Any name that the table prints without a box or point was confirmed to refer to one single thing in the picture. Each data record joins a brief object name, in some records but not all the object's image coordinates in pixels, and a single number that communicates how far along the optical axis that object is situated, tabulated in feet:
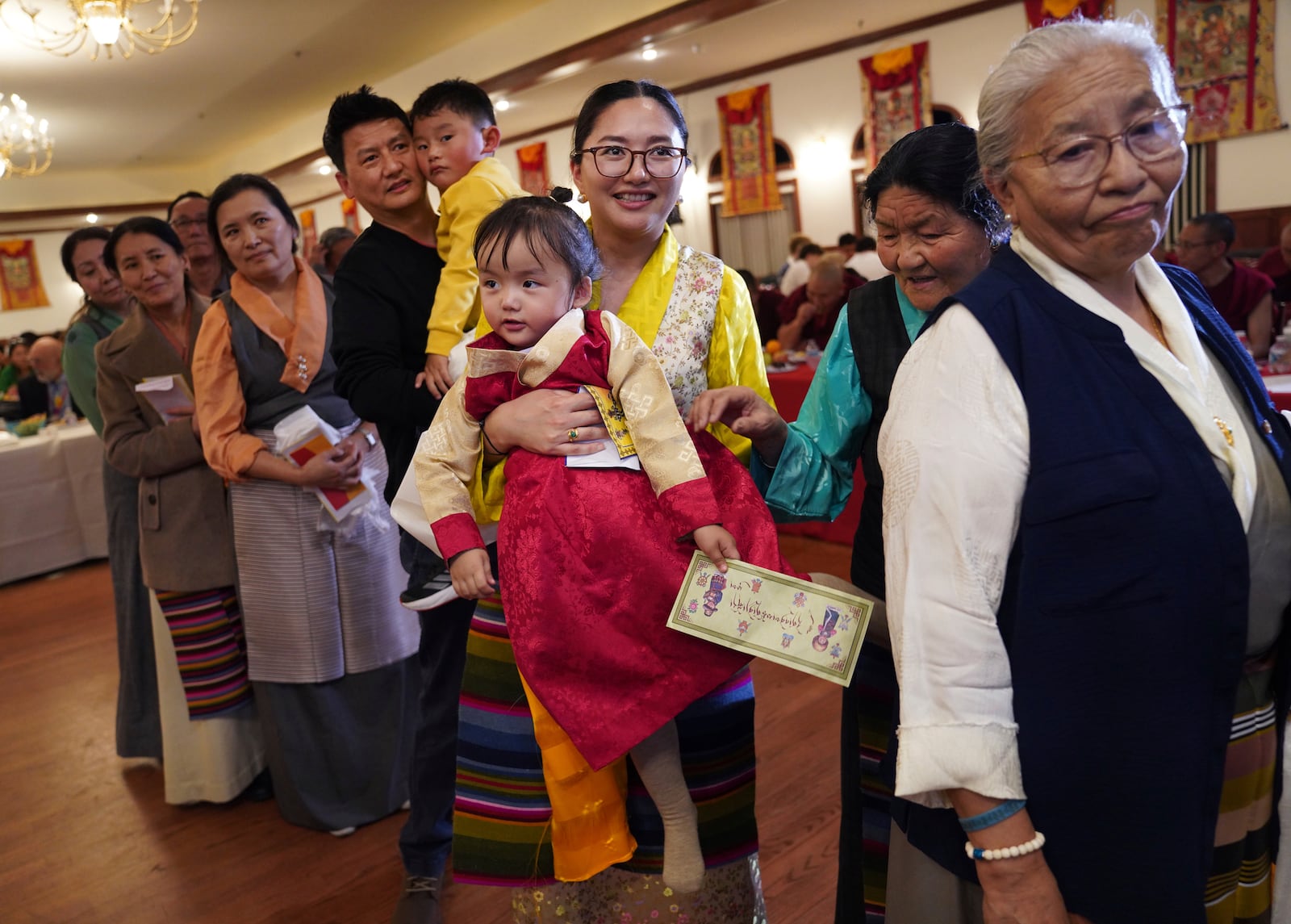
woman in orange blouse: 8.13
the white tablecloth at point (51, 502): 19.29
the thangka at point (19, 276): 54.85
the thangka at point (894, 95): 30.81
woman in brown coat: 9.07
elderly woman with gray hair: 3.09
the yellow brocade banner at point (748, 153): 37.01
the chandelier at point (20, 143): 25.57
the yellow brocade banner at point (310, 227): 58.89
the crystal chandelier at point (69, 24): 24.81
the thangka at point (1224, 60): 23.08
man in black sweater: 6.45
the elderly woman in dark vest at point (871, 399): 4.39
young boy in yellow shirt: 6.21
